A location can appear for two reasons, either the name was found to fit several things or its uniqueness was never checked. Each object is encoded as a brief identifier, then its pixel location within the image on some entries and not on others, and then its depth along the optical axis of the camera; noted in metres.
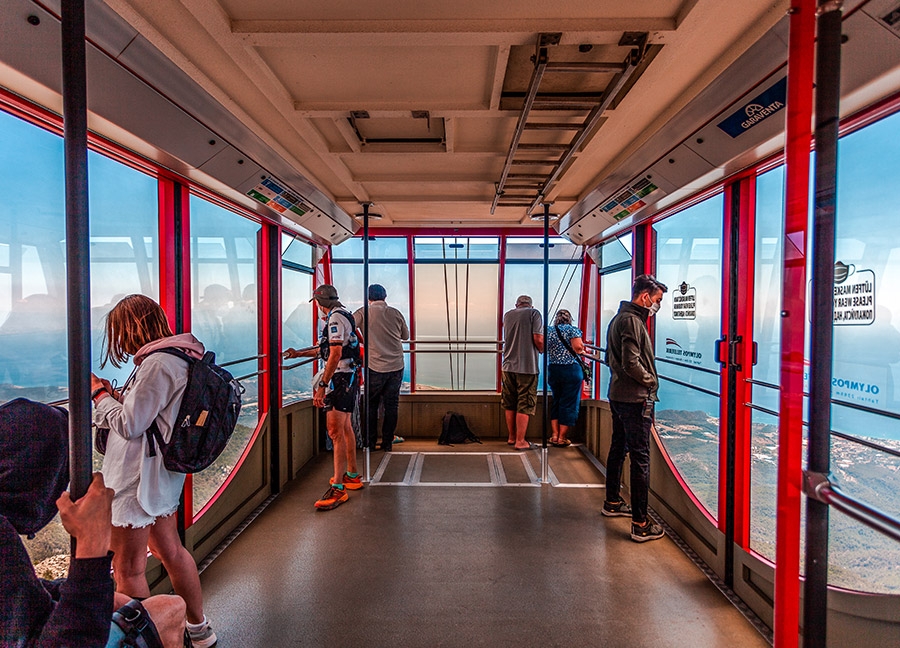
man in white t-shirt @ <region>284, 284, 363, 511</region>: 3.38
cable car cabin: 1.19
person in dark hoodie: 0.88
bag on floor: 5.24
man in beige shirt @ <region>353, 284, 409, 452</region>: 4.50
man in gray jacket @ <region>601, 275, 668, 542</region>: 2.94
